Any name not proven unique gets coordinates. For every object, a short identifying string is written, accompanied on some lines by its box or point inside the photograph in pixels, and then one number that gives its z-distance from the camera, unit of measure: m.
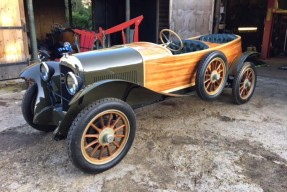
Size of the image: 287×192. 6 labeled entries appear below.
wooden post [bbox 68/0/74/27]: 12.76
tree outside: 17.81
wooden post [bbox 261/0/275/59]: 9.62
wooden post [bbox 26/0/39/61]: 5.77
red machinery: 6.22
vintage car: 2.63
